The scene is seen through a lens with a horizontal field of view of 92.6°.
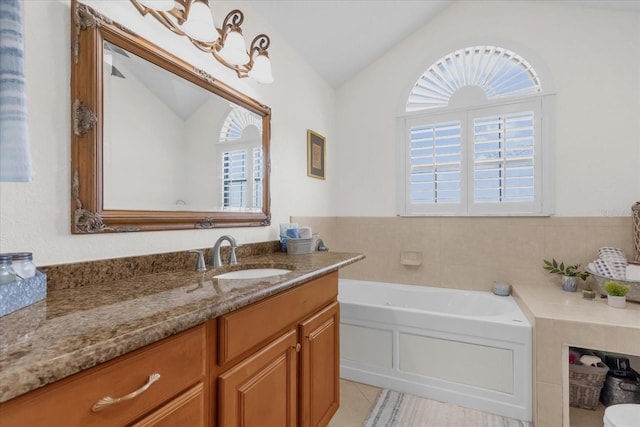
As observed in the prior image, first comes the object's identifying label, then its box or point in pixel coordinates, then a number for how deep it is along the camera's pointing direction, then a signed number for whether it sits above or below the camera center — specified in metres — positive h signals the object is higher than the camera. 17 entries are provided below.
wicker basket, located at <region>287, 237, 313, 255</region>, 2.00 -0.22
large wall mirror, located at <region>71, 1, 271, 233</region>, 1.05 +0.32
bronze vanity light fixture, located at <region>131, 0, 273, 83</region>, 1.30 +0.85
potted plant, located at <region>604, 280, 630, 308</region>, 1.90 -0.51
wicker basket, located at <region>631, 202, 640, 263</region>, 2.14 -0.10
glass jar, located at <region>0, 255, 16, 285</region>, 0.74 -0.15
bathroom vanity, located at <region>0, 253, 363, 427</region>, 0.51 -0.33
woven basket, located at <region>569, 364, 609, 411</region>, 1.92 -1.08
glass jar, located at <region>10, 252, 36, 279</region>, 0.80 -0.14
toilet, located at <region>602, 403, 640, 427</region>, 1.37 -0.93
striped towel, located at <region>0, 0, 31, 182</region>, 0.67 +0.25
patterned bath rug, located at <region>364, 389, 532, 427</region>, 1.81 -1.25
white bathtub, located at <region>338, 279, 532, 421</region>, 1.87 -0.94
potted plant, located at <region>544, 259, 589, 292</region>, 2.31 -0.46
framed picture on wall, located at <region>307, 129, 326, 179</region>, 2.67 +0.54
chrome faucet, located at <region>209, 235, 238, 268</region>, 1.48 -0.19
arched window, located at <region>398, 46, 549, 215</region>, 2.52 +0.66
